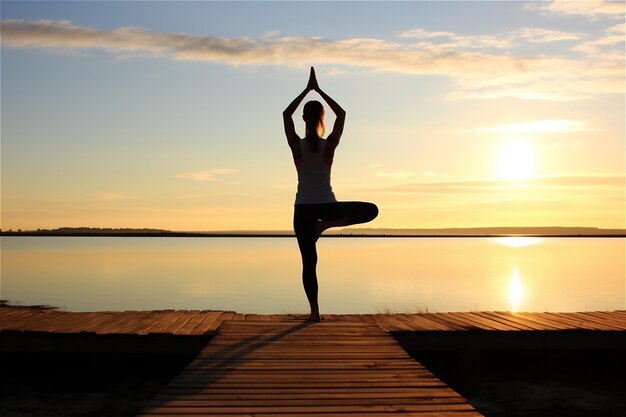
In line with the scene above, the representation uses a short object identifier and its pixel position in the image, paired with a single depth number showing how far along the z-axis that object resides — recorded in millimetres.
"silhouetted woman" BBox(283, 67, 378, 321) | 8852
